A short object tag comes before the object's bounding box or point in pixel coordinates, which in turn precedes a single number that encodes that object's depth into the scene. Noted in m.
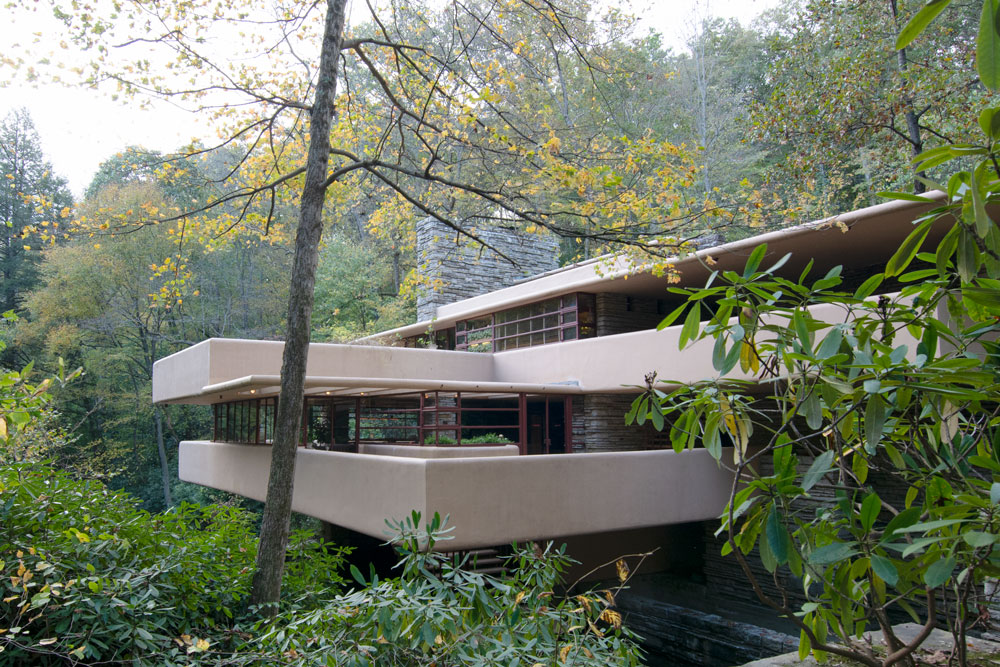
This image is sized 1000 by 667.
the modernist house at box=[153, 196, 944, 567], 8.30
